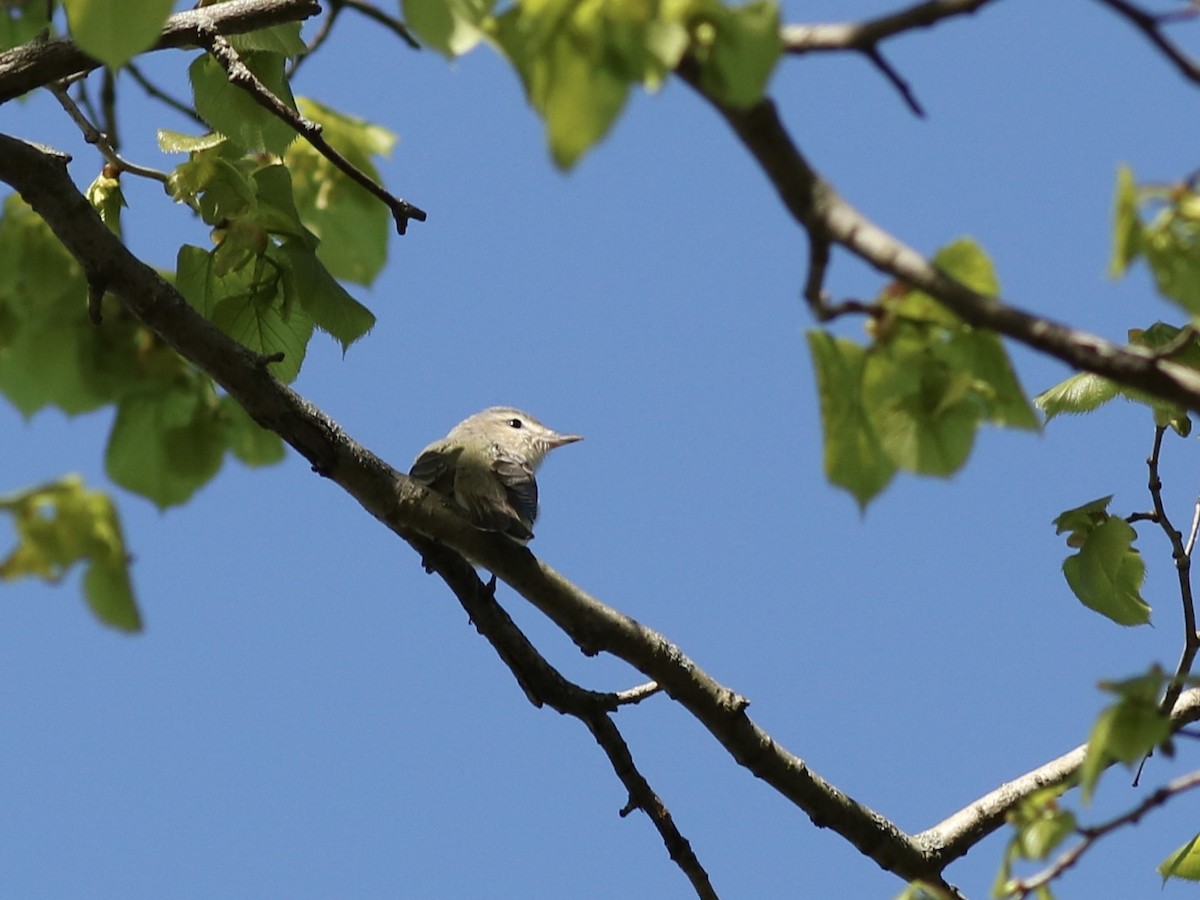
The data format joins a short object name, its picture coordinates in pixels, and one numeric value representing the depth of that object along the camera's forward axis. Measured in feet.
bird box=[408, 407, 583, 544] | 24.64
